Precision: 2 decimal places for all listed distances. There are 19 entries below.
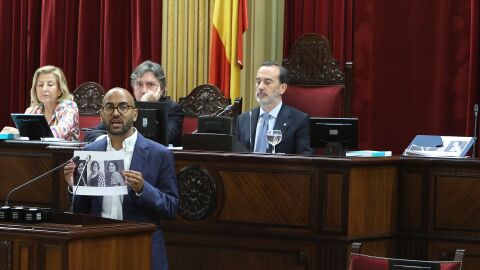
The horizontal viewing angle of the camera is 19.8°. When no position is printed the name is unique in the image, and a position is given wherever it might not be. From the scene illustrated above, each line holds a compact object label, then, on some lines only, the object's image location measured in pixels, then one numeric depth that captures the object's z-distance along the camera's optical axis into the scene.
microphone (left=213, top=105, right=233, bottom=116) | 9.05
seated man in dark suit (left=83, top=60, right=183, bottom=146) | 9.69
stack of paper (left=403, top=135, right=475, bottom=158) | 8.25
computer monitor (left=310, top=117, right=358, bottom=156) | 8.12
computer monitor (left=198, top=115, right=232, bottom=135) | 8.61
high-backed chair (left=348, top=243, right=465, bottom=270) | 5.15
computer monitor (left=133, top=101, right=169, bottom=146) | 8.62
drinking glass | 8.34
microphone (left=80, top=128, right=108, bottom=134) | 9.09
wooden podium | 5.05
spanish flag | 11.45
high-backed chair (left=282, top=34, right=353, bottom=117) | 9.60
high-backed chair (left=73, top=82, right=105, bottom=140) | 10.86
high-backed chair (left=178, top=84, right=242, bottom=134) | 10.03
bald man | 6.18
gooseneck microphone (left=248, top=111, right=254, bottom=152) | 9.38
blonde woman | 10.18
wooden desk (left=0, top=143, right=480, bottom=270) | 7.78
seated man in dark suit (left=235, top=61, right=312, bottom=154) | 9.15
